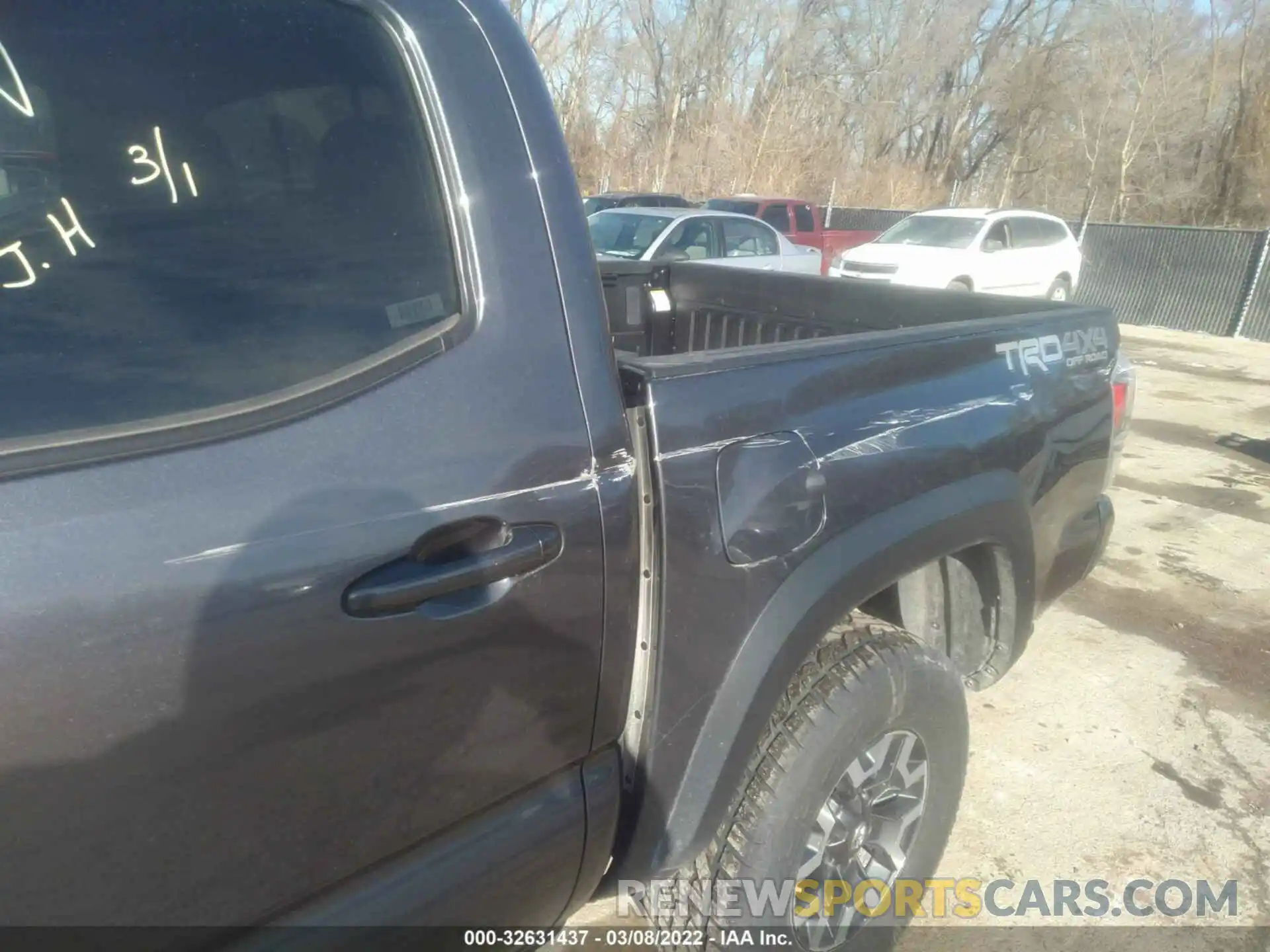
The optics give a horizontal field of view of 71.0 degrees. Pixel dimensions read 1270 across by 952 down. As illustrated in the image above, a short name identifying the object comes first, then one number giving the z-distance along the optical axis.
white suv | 12.36
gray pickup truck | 1.03
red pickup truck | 15.12
